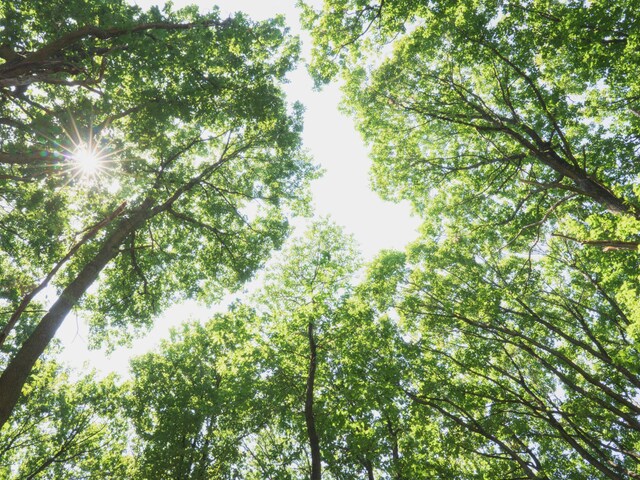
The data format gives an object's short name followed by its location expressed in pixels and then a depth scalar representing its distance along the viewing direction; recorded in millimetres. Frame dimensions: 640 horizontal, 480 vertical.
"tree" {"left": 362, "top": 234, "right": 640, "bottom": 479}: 9820
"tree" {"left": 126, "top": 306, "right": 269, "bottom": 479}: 10742
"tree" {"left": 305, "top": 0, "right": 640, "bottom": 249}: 8086
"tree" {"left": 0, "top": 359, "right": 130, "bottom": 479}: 16219
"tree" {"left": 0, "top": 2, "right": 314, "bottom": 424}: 7859
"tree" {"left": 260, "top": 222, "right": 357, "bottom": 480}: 10586
